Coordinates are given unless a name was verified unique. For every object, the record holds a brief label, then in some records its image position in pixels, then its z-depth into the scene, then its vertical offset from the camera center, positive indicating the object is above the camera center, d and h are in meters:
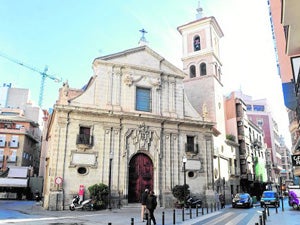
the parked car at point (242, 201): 25.67 -1.94
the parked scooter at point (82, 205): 20.10 -1.84
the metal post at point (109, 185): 21.01 -0.49
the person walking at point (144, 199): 14.10 -1.02
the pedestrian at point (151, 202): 13.11 -1.07
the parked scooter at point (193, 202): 23.19 -1.85
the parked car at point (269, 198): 26.65 -1.76
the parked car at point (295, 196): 22.42 -1.34
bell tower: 34.56 +14.14
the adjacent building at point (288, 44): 9.66 +5.51
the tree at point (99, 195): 20.51 -1.18
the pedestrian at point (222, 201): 26.45 -2.01
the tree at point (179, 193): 23.27 -1.15
